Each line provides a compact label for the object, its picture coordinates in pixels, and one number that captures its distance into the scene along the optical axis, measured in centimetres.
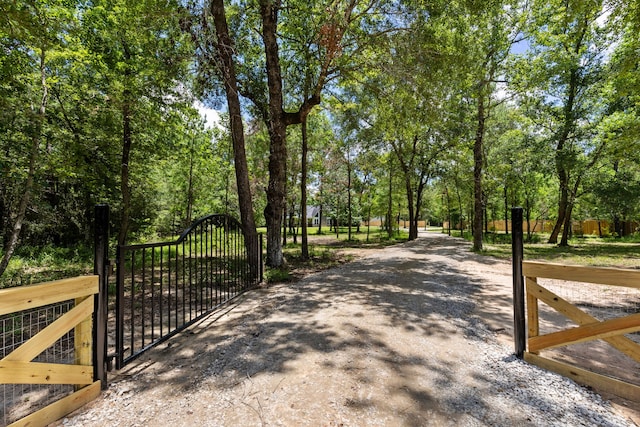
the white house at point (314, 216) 4972
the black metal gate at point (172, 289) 270
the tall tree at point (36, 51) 434
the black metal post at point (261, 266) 672
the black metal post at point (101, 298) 234
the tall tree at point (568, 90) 1237
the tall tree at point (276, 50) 716
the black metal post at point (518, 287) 299
